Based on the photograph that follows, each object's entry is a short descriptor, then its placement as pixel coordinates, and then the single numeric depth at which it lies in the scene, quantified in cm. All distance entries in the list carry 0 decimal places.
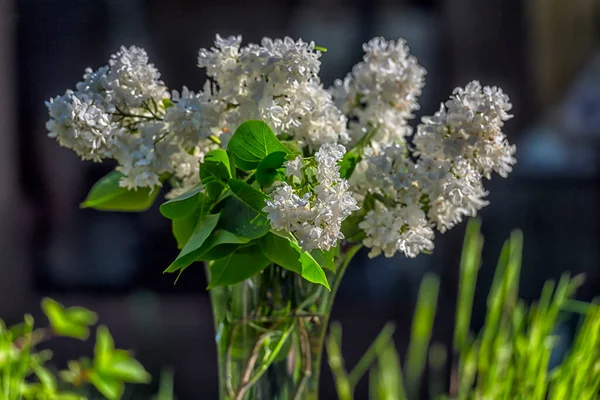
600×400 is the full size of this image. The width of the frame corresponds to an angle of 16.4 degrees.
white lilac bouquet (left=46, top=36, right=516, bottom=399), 171
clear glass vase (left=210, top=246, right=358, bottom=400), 183
